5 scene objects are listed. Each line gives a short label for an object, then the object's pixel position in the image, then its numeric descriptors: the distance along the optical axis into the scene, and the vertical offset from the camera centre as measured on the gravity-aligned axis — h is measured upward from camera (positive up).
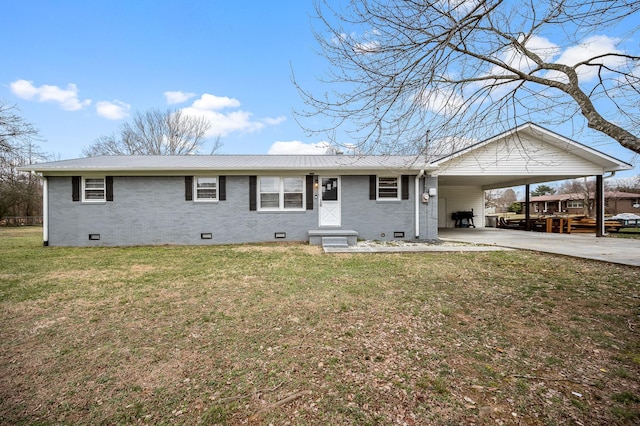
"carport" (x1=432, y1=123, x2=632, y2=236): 11.03 +1.97
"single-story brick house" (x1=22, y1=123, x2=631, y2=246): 10.21 +0.42
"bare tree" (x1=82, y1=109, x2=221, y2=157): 25.33 +7.15
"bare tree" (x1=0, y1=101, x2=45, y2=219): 11.70 +3.14
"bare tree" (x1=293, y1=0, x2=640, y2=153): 3.44 +1.94
